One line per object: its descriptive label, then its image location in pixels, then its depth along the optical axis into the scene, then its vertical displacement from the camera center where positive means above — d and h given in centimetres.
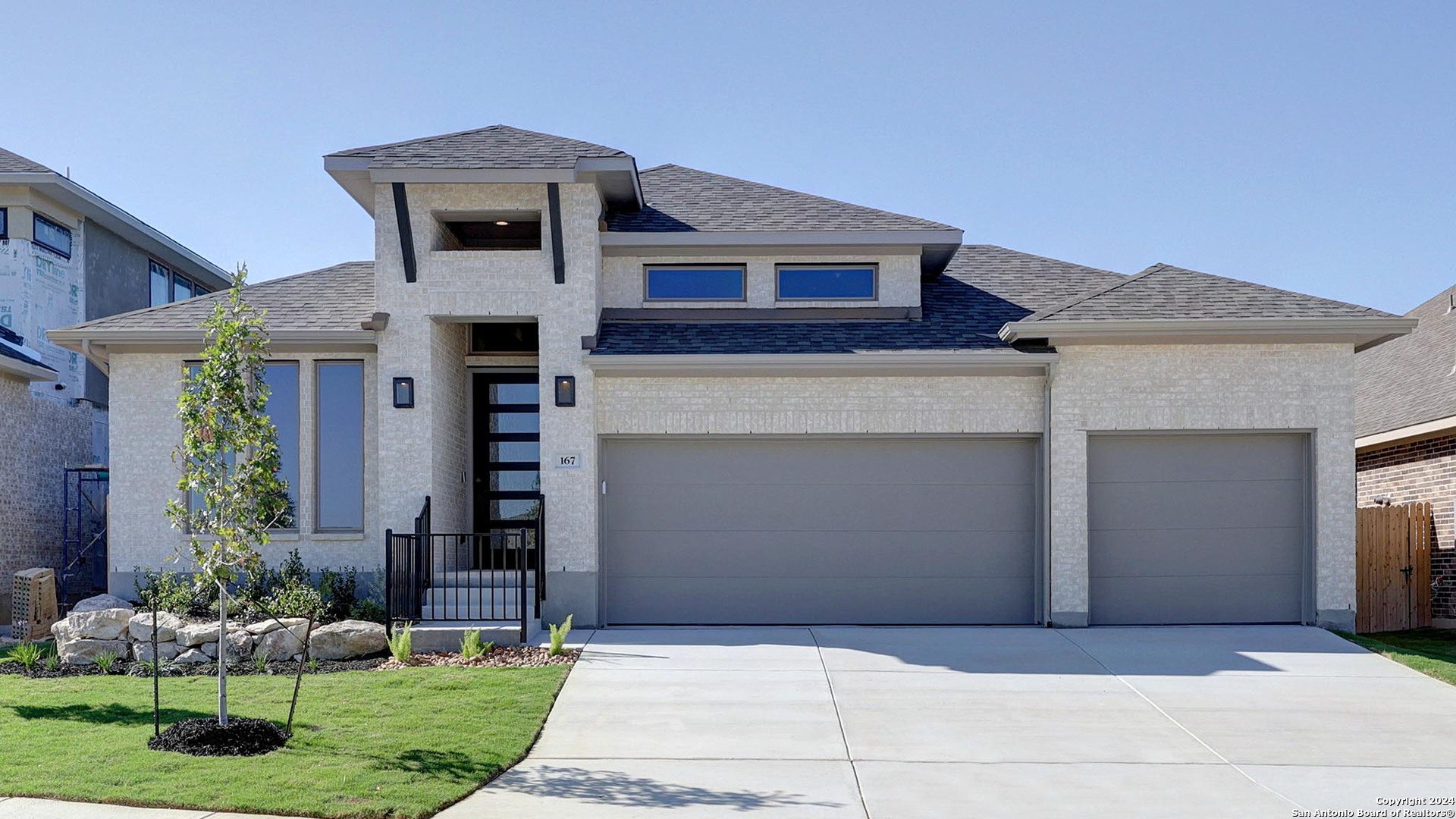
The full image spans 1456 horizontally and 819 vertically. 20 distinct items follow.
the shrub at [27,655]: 1091 -202
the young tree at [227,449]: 790 -5
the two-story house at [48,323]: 1551 +179
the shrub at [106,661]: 1071 -204
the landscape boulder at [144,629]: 1120 -180
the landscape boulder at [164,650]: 1115 -200
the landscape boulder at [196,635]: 1116 -185
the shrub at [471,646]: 1087 -191
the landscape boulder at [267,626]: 1122 -178
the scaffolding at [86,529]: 1641 -125
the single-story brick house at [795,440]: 1262 +4
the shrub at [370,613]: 1220 -179
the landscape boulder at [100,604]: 1235 -174
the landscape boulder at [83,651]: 1105 -198
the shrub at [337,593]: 1240 -163
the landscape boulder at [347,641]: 1110 -191
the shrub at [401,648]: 1080 -191
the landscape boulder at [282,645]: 1111 -194
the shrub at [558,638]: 1090 -184
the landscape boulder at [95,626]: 1116 -177
